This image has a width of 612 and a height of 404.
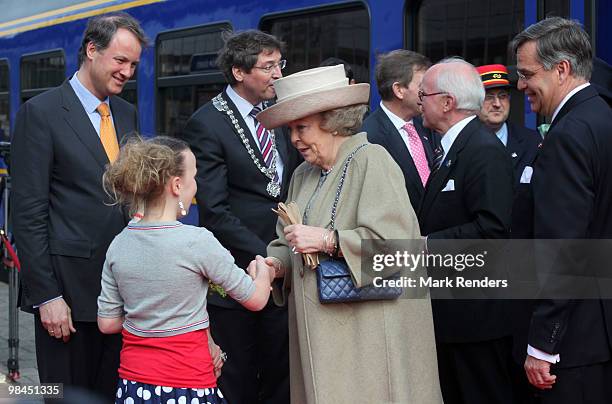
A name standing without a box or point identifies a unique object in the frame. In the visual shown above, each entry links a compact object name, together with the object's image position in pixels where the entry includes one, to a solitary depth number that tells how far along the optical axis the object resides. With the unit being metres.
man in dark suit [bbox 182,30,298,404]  4.30
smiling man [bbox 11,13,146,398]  3.67
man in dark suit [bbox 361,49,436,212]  4.50
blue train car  4.88
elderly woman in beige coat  3.17
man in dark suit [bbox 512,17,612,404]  3.03
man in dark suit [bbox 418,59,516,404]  3.66
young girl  3.08
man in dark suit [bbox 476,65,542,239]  4.82
